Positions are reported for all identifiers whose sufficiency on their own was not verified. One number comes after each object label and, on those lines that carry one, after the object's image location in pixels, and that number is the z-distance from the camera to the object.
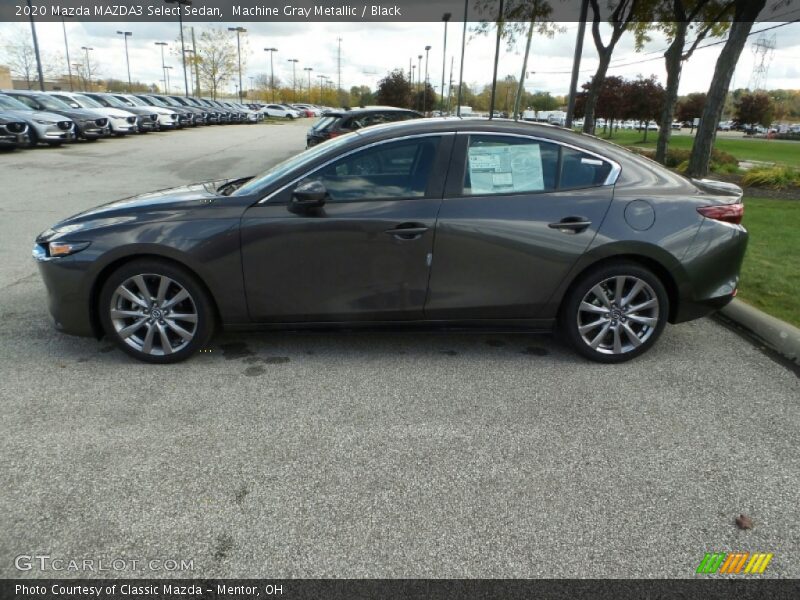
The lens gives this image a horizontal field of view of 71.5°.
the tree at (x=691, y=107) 52.59
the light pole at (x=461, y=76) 36.99
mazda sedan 3.61
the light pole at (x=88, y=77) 87.19
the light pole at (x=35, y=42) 29.27
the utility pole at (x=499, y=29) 20.35
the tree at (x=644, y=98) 40.94
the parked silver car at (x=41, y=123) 17.86
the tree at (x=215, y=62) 67.12
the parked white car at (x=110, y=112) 22.67
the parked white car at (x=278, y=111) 59.59
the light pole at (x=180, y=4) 41.47
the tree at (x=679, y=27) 12.80
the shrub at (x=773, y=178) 11.44
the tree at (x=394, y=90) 47.66
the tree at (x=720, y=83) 9.01
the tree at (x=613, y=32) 16.52
